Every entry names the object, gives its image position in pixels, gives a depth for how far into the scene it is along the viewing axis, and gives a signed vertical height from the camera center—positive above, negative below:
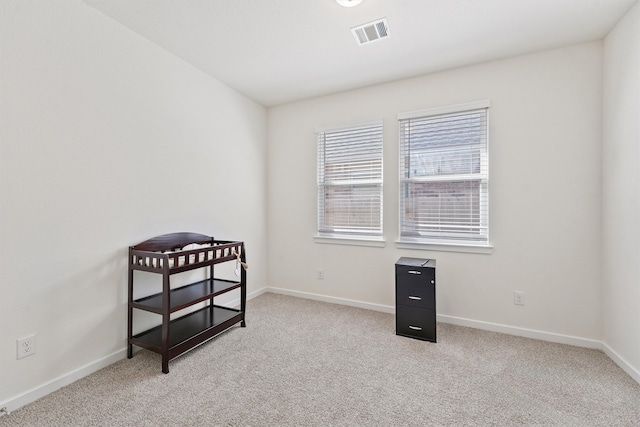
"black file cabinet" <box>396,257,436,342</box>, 2.52 -0.77
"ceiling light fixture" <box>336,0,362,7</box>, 1.91 +1.40
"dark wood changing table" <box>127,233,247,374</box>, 2.06 -0.68
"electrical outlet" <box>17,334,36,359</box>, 1.68 -0.78
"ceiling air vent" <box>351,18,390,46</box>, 2.18 +1.42
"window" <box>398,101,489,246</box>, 2.77 +0.38
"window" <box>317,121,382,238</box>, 3.28 +0.38
